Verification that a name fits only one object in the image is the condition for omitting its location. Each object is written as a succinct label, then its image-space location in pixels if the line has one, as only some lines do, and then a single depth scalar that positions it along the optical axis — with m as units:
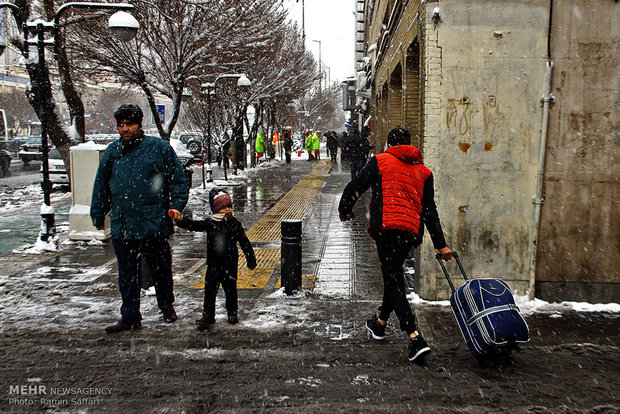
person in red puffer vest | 4.39
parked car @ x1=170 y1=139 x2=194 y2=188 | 23.32
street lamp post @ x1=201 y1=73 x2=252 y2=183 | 19.50
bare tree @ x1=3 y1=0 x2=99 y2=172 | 13.34
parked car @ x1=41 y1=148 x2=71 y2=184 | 18.20
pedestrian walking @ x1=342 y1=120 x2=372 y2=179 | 16.44
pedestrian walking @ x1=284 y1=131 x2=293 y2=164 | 33.34
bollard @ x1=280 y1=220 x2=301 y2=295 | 6.18
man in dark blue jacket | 4.84
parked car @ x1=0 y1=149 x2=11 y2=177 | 23.89
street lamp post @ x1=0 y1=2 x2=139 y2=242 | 8.77
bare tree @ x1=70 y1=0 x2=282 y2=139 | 15.45
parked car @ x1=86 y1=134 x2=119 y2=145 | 29.05
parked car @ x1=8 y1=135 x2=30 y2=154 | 37.72
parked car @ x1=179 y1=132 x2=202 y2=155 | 32.02
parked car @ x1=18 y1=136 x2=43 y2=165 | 29.12
